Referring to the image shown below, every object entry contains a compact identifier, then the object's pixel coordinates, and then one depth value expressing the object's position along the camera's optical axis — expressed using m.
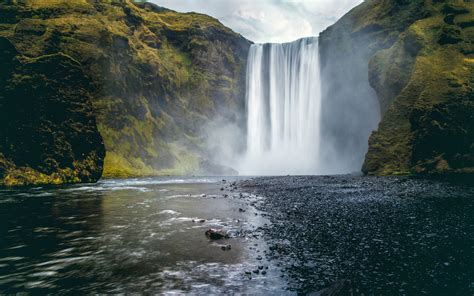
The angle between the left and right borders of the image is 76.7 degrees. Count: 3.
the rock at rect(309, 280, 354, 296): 8.80
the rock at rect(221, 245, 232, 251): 14.95
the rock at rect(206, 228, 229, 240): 17.05
